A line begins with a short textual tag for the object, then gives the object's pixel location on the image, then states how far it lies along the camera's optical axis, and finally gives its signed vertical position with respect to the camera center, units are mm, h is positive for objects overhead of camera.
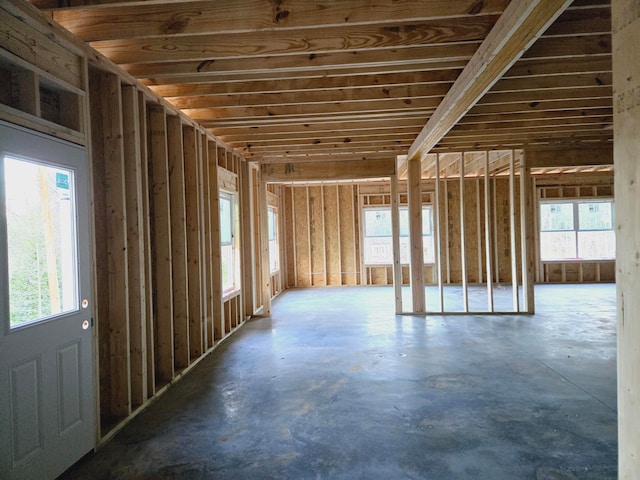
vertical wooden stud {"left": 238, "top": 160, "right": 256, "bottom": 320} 6754 +89
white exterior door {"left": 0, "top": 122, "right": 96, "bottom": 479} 2029 -349
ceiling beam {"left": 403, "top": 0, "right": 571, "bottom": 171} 2268 +1333
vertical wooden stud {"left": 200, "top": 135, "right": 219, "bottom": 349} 4883 -47
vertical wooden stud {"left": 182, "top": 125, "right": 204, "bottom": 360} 4590 +109
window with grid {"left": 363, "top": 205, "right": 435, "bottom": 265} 10836 +69
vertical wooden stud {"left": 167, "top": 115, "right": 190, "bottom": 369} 4242 +38
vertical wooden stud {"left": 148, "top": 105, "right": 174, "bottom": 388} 3900 +0
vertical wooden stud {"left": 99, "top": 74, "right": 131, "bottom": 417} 3076 +14
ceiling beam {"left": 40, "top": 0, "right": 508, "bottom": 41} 2600 +1575
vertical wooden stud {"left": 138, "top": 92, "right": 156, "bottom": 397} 3500 -4
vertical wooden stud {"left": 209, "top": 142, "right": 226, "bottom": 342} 5297 -82
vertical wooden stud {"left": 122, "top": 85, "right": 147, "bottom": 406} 3270 +18
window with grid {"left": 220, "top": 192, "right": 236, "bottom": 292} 5984 +76
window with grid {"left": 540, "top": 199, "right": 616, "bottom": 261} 10352 +66
